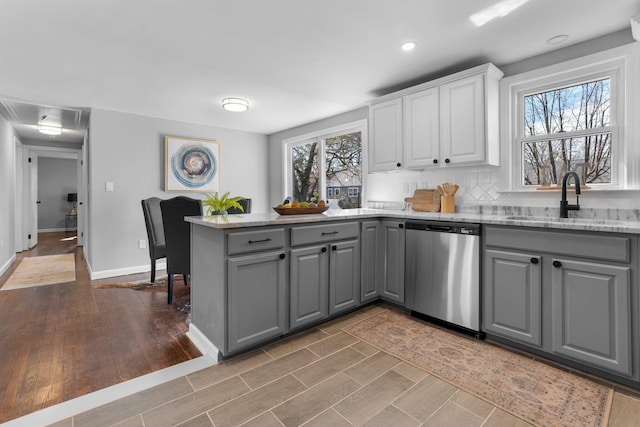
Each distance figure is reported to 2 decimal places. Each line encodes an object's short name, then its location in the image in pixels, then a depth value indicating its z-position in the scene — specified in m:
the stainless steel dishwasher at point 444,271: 2.36
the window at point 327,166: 4.41
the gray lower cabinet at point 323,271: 2.32
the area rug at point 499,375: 1.58
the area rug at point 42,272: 3.88
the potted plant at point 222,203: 2.55
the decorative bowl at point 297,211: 2.64
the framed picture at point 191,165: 4.70
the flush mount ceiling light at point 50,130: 4.92
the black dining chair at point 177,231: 2.98
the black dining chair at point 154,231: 3.48
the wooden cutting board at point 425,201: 3.19
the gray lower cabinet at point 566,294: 1.75
